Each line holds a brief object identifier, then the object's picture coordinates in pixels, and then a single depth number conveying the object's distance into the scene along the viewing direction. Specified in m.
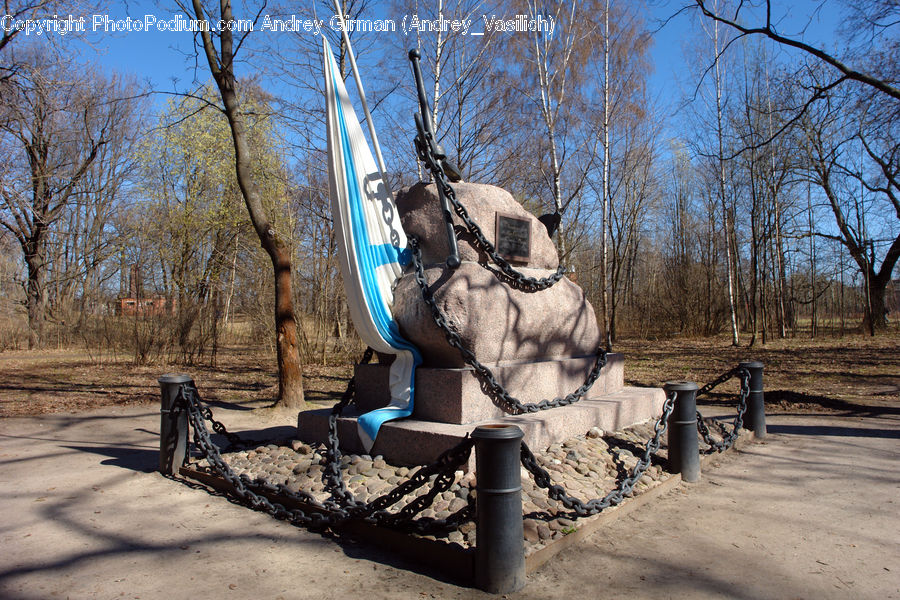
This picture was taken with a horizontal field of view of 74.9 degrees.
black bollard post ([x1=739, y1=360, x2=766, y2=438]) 6.65
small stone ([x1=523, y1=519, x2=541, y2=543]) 3.45
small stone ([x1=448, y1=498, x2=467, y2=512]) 3.76
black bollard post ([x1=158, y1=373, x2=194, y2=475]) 5.25
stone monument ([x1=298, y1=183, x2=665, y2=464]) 4.77
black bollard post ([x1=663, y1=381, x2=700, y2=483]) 4.93
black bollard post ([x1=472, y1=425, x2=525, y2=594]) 2.97
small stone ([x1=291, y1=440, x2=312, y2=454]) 5.21
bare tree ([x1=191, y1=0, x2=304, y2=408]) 9.03
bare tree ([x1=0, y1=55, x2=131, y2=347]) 21.12
